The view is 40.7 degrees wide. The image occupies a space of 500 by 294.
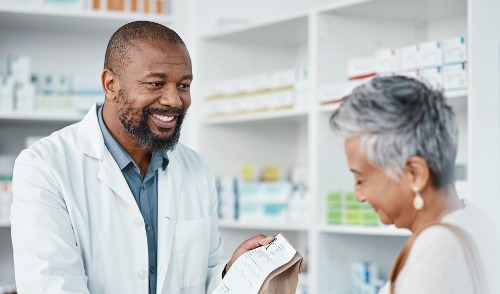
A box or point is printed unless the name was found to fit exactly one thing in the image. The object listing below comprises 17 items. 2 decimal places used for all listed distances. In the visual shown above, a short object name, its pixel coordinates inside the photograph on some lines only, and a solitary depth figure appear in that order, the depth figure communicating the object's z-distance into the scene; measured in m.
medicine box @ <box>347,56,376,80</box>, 3.01
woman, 1.23
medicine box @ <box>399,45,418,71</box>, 2.84
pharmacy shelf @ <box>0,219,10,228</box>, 3.52
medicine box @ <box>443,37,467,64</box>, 2.67
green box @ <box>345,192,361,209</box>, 3.09
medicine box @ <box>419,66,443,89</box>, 2.74
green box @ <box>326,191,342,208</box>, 3.16
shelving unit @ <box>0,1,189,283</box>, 3.65
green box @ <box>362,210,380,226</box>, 3.01
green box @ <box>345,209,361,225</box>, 3.08
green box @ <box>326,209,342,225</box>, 3.16
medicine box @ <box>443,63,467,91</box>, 2.66
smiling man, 1.90
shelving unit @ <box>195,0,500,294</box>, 3.12
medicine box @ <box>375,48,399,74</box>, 2.91
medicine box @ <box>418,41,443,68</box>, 2.75
